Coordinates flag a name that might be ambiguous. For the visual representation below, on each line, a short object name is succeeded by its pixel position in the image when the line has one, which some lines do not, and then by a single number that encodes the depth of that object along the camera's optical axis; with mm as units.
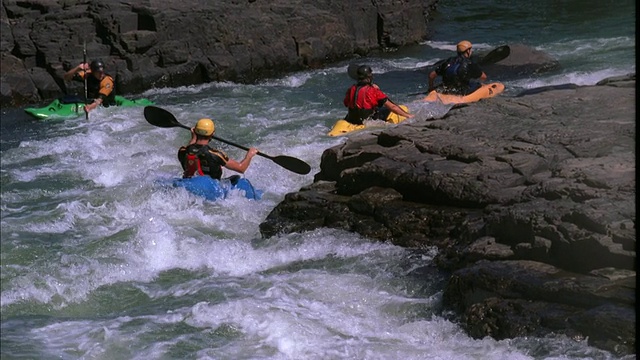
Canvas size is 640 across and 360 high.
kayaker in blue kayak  15336
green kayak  23406
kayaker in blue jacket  22437
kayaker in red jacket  19734
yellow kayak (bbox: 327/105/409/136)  19766
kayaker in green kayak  23469
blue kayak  15281
